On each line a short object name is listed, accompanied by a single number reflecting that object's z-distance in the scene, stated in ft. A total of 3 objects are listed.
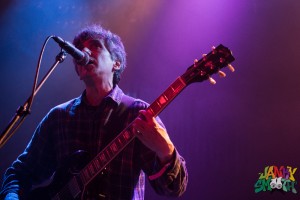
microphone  5.97
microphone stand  5.42
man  6.48
